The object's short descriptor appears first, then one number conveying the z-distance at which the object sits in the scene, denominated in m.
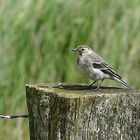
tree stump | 6.21
